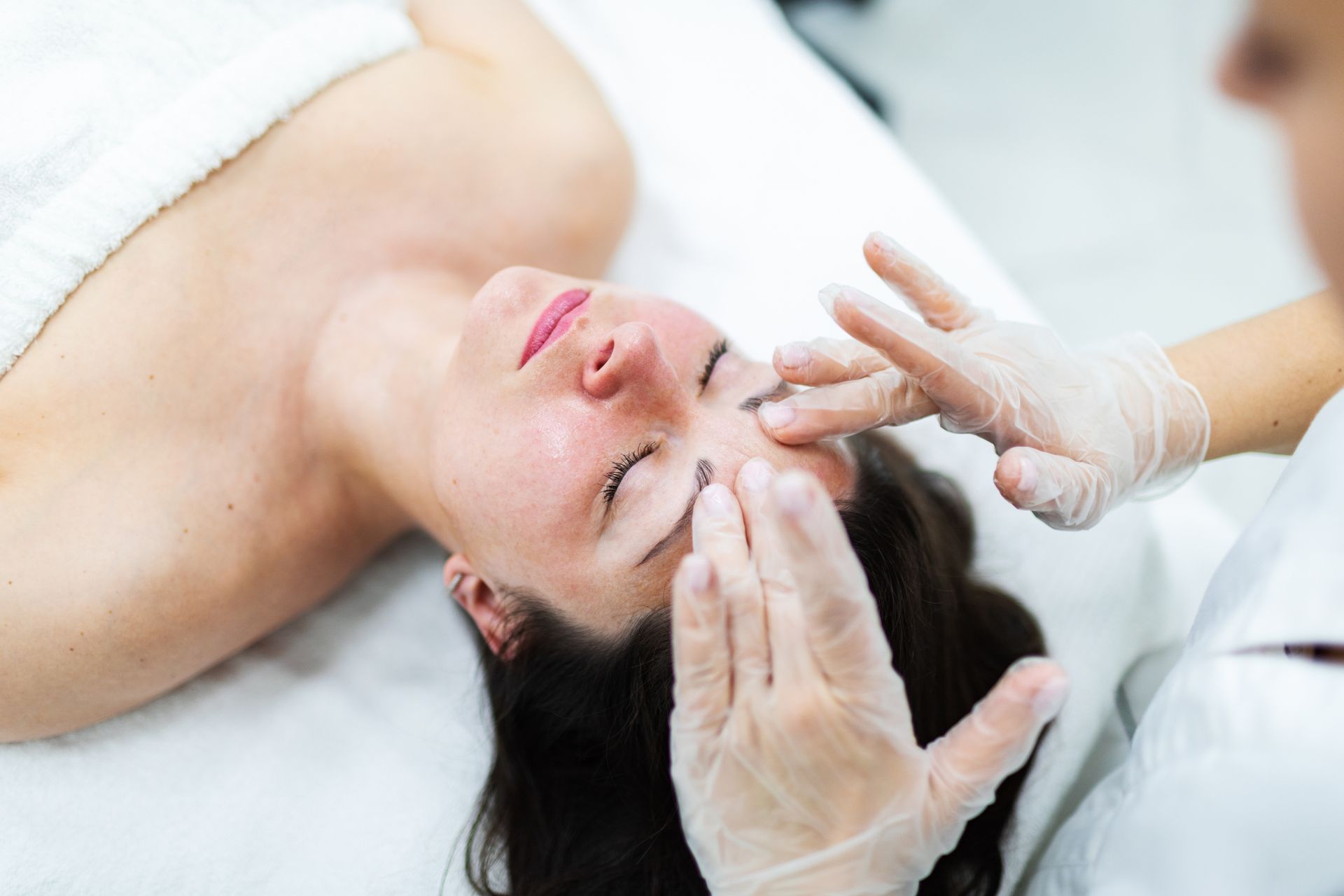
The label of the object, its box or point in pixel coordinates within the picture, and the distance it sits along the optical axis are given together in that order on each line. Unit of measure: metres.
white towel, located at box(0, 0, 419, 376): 0.82
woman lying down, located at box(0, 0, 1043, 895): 0.77
